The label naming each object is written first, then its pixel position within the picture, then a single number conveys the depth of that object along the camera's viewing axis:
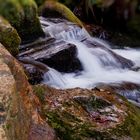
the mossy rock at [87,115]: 3.47
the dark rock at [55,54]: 6.98
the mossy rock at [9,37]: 6.17
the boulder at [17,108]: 2.24
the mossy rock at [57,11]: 10.59
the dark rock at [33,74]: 6.03
